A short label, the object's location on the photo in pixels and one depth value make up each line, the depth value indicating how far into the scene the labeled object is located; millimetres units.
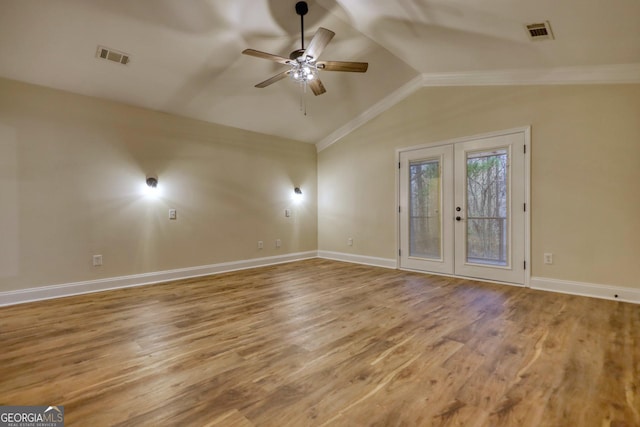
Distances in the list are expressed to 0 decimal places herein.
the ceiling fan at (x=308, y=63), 2927
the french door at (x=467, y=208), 4105
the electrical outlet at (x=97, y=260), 3972
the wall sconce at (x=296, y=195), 6271
